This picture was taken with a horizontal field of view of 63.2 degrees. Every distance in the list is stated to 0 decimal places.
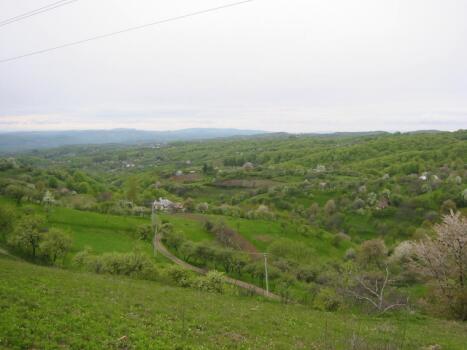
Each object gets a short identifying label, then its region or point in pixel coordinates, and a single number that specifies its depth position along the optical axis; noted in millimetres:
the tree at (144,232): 68125
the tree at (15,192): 73312
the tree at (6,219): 44591
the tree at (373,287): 31380
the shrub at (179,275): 32594
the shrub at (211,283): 31172
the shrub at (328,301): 30219
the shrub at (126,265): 33656
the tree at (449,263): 25420
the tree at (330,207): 109625
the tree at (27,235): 41875
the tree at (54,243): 41375
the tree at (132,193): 111769
